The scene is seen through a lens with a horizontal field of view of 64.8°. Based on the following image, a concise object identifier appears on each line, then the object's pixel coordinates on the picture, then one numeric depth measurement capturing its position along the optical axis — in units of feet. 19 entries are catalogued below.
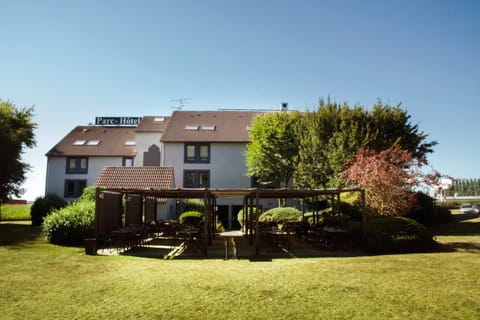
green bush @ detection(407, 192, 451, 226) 79.92
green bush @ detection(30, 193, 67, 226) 90.33
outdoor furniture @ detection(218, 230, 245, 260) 49.06
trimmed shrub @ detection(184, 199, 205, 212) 98.73
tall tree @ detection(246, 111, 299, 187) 91.56
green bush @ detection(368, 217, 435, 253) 47.65
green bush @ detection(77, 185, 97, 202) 75.76
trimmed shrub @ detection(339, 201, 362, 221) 69.87
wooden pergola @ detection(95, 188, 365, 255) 48.62
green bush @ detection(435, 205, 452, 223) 87.37
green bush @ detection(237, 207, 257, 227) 91.72
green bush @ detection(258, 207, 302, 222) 83.51
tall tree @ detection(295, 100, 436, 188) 75.61
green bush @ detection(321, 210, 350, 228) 59.57
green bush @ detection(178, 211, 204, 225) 87.55
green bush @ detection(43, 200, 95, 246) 53.16
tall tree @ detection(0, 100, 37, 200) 82.84
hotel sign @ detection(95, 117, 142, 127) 146.20
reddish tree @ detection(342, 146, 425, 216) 58.54
